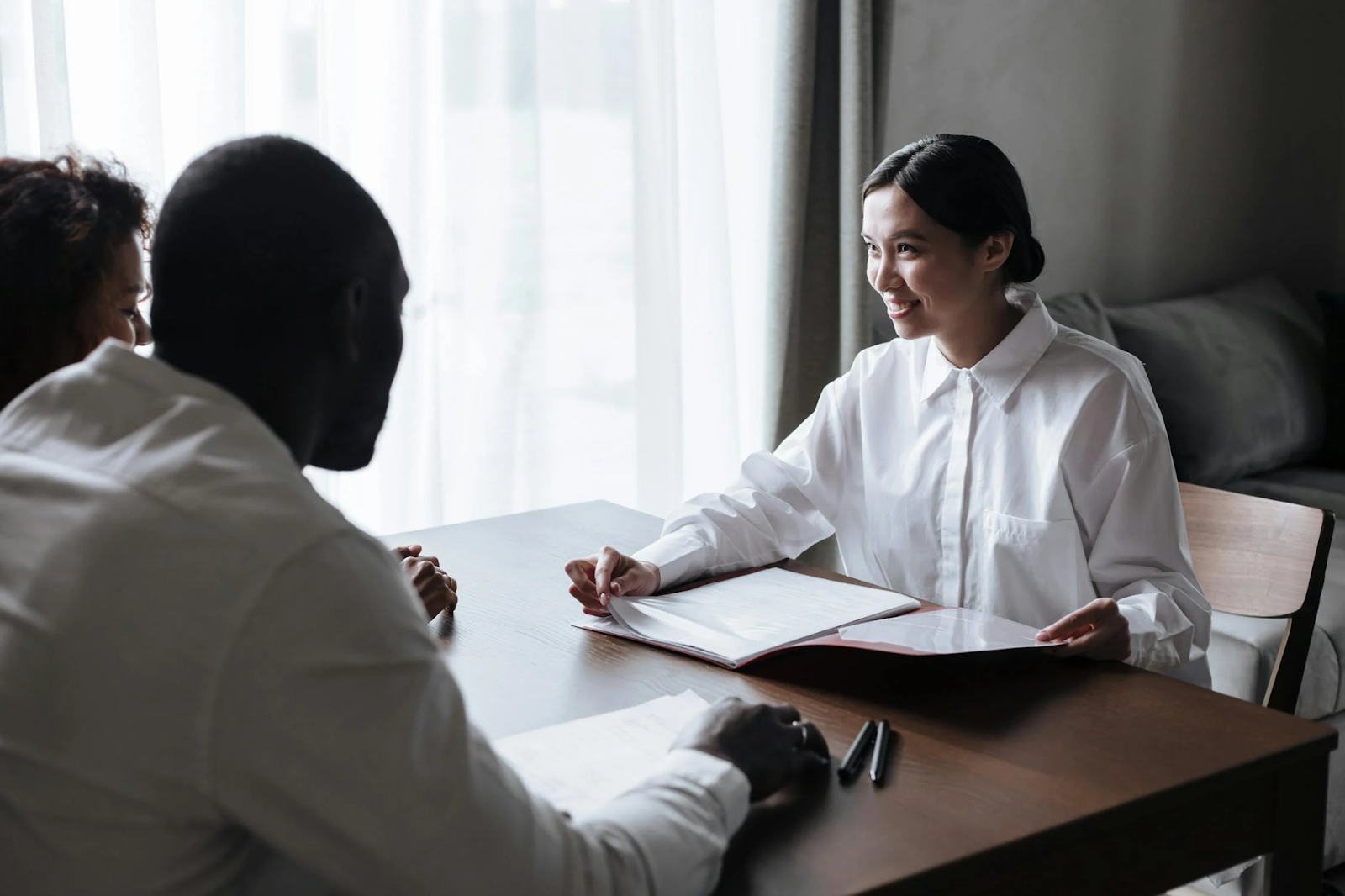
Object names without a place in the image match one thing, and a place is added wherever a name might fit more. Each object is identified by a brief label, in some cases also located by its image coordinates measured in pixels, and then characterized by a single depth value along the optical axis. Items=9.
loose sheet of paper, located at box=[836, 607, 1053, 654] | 1.15
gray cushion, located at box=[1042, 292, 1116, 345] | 2.85
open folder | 1.18
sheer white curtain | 1.96
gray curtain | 2.60
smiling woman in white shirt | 1.48
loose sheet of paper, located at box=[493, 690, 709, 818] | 0.92
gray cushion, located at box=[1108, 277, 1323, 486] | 2.82
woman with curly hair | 1.21
